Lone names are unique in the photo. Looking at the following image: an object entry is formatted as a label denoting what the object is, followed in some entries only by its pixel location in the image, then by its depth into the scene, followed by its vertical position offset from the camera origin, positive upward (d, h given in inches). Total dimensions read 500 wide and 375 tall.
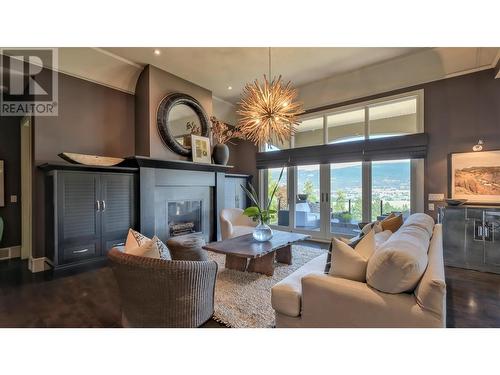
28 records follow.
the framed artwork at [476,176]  133.3 +6.0
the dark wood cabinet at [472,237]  122.4 -28.7
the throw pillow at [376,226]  100.3 -17.9
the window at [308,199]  203.1 -11.2
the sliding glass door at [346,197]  182.7 -8.9
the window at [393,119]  162.6 +50.6
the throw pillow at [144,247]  66.0 -18.2
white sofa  46.5 -27.8
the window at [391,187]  164.1 -0.4
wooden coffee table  102.7 -29.0
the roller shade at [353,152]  155.6 +27.8
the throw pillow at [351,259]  59.3 -19.5
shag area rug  77.7 -45.6
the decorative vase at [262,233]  119.3 -24.4
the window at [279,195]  222.7 -8.3
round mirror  162.7 +51.6
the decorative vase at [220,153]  195.9 +29.4
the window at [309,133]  200.8 +48.8
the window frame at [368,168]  156.6 +14.1
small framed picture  179.7 +31.0
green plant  120.1 -14.0
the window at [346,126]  181.8 +50.3
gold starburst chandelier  109.2 +37.5
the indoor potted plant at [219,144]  196.1 +37.4
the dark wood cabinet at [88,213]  121.1 -15.0
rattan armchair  60.9 -29.2
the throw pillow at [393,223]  103.7 -17.2
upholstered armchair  154.9 -27.9
